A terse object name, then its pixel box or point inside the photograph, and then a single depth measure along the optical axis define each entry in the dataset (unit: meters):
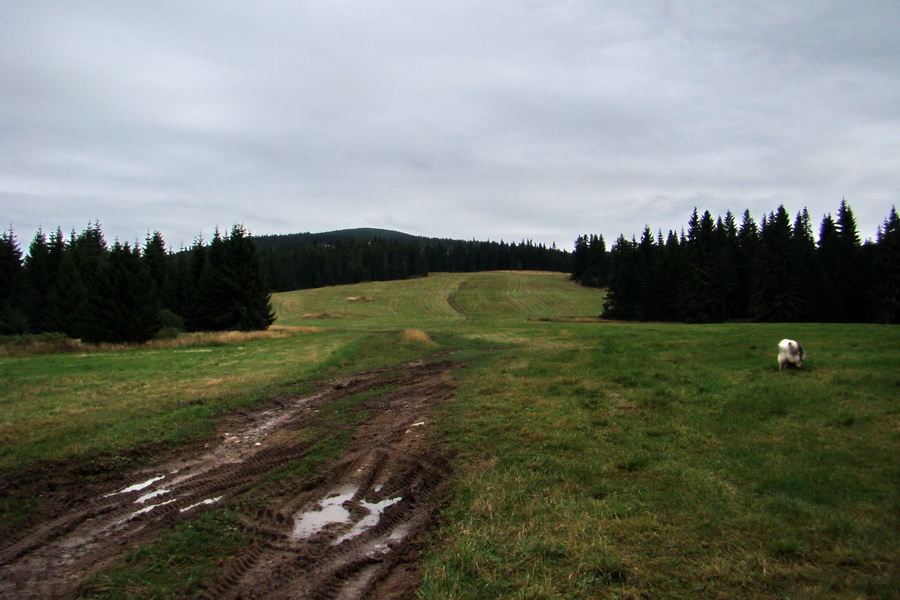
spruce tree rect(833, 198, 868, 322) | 53.62
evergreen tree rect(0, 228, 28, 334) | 44.44
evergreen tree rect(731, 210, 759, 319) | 62.42
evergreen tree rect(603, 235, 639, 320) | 68.50
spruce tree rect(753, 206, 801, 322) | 53.81
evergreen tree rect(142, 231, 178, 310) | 48.62
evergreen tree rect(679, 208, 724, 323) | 59.34
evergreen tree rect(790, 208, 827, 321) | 54.09
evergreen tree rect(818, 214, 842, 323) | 53.91
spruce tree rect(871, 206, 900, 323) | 48.19
